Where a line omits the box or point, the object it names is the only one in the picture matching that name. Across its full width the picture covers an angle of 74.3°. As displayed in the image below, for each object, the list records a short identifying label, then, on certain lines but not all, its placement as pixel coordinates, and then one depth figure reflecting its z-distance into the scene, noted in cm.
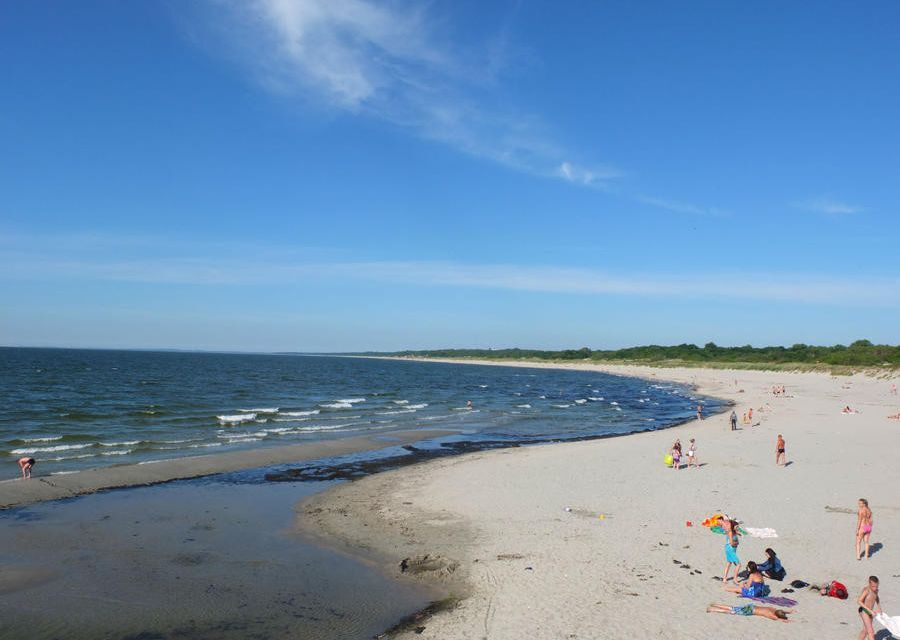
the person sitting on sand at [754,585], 1077
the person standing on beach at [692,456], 2398
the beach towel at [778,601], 1066
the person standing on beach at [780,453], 2372
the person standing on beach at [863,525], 1288
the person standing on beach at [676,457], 2350
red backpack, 1086
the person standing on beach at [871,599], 943
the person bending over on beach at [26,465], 2020
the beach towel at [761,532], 1452
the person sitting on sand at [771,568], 1177
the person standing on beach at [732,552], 1173
